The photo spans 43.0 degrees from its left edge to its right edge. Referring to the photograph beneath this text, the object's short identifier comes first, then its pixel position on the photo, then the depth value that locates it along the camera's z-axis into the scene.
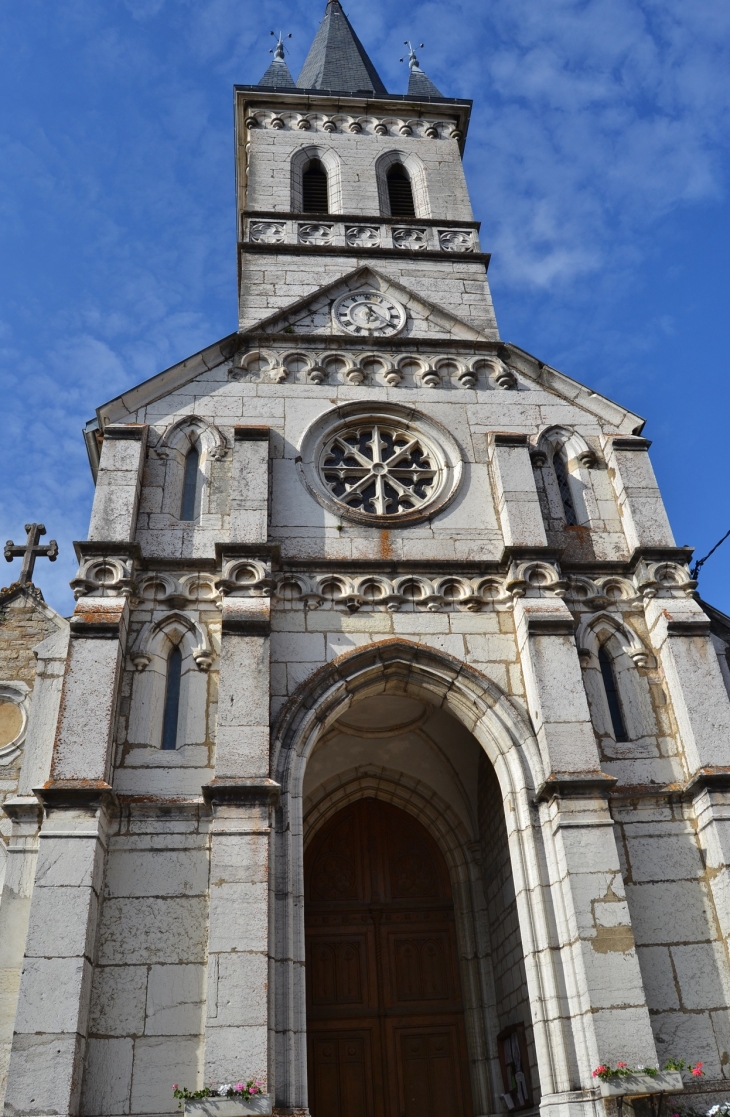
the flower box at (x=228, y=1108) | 7.65
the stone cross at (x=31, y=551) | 12.72
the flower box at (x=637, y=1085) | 8.00
